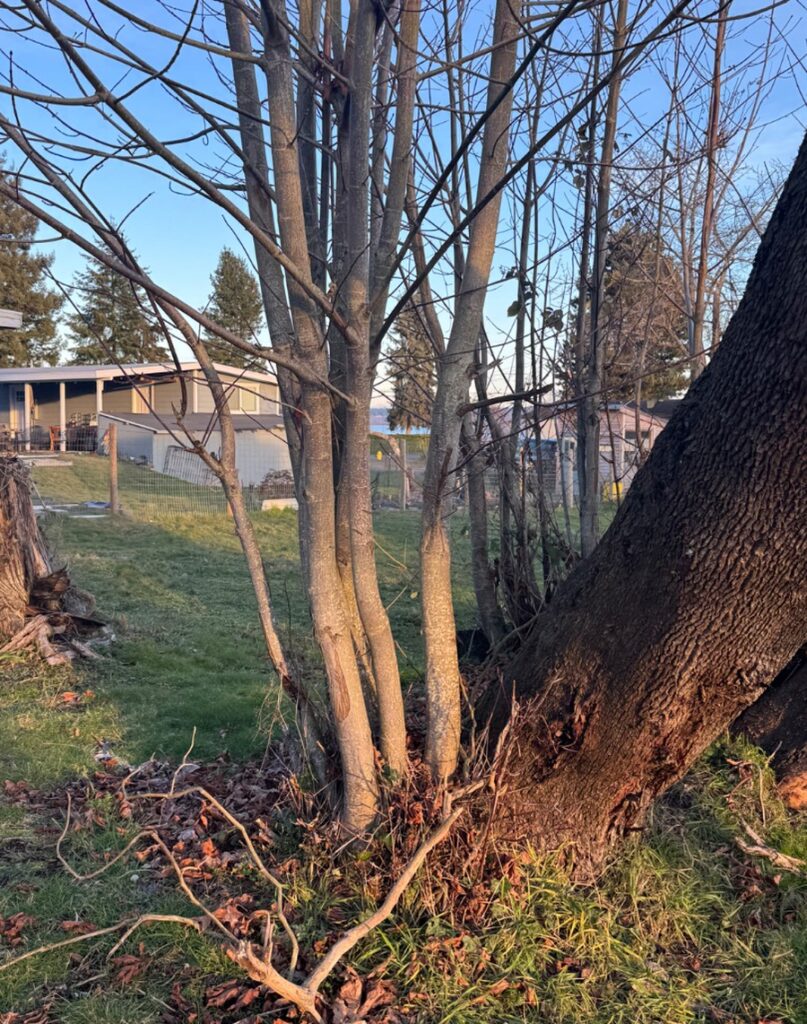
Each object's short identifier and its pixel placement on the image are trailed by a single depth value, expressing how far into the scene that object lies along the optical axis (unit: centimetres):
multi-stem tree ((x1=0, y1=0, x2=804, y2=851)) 237
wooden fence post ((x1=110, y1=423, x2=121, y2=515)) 1471
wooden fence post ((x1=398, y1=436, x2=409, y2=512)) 1956
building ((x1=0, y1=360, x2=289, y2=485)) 2386
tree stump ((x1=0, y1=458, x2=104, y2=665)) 646
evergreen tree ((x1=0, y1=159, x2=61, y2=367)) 3512
